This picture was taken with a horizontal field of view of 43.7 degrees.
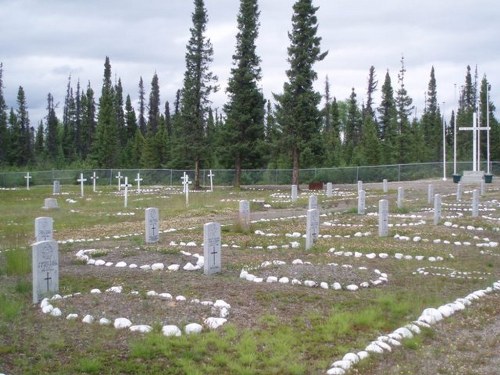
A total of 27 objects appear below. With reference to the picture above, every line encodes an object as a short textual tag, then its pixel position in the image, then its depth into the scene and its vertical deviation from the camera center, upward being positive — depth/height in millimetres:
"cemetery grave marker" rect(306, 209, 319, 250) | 15204 -1346
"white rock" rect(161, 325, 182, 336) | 7719 -1959
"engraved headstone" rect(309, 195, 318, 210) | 22156 -1068
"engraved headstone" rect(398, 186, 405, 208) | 27609 -1168
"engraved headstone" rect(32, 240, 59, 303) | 9555 -1482
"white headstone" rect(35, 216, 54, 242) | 14176 -1235
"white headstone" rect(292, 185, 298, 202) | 34291 -1123
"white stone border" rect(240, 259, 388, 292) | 10688 -1924
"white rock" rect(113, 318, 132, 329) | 8016 -1928
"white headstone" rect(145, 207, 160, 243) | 15992 -1347
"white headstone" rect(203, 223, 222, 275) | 11688 -1426
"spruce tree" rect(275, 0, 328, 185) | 46625 +6272
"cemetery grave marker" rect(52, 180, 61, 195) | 44219 -996
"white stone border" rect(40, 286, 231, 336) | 7855 -1924
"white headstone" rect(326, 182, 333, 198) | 37328 -1090
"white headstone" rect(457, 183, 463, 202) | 31891 -1154
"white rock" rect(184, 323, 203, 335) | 7844 -1967
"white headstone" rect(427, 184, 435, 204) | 29897 -1165
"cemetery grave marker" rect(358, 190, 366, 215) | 24938 -1280
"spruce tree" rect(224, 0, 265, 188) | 50594 +6261
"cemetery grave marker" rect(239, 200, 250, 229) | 19234 -1316
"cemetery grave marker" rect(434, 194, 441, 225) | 20344 -1241
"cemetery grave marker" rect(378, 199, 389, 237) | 17594 -1315
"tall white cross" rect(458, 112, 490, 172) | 45775 +1563
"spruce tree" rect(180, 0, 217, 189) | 52062 +6669
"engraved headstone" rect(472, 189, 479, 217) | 22859 -1267
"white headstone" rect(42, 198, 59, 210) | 30472 -1463
